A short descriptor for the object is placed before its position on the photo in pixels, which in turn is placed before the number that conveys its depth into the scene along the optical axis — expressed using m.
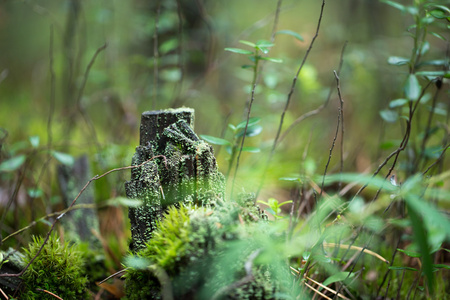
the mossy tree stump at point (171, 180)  0.88
